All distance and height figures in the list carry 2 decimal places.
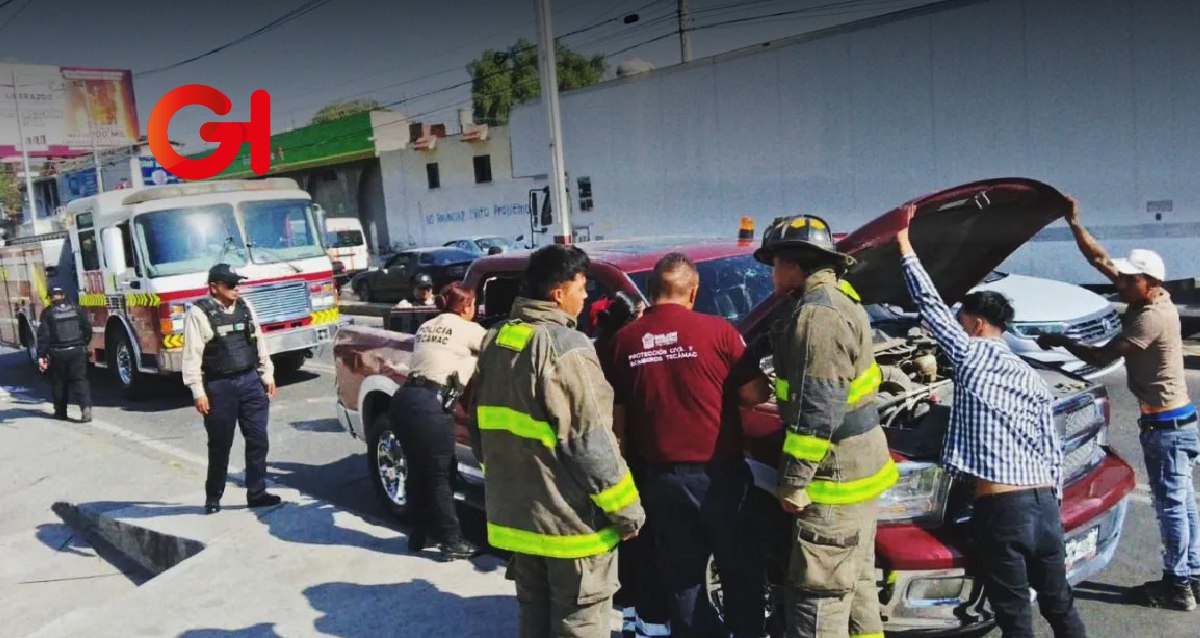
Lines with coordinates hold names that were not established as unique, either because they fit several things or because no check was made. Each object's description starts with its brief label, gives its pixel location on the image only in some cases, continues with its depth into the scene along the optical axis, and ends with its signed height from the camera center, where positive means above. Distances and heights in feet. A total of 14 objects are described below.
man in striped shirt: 10.59 -3.29
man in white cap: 13.33 -3.47
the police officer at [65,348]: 34.60 -3.27
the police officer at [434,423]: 16.90 -3.52
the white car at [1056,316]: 26.86 -4.17
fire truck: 37.11 -0.64
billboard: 119.75 +20.15
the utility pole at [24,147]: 110.63 +14.30
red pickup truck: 11.10 -3.06
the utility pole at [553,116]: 47.03 +5.39
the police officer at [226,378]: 20.15 -2.87
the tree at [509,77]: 161.17 +25.33
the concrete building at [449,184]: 109.50 +5.44
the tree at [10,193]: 188.96 +14.99
